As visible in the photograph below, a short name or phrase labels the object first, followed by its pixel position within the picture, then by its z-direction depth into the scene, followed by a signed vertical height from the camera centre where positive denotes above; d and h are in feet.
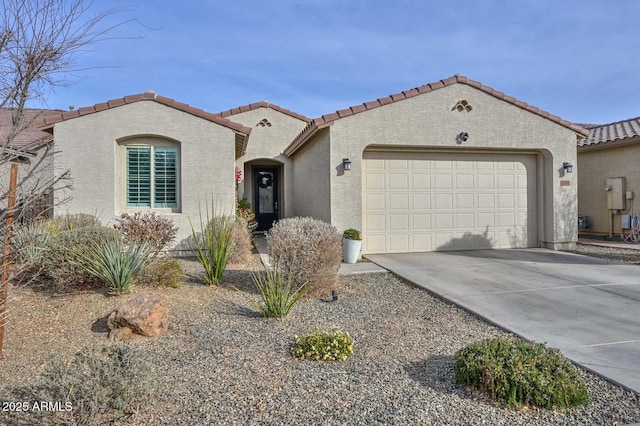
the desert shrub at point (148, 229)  26.51 -0.64
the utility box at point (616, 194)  43.06 +2.48
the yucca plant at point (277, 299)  16.75 -3.35
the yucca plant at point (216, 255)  21.17 -1.86
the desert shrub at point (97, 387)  8.88 -3.79
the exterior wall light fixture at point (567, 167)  36.03 +4.42
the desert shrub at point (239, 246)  27.40 -1.84
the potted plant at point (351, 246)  29.68 -2.01
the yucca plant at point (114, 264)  17.94 -1.98
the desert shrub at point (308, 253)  19.67 -1.67
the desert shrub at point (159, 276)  19.74 -2.73
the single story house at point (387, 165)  30.99 +4.39
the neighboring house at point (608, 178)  42.60 +4.32
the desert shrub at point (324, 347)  12.85 -4.10
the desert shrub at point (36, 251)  18.37 -1.47
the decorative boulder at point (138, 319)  14.61 -3.60
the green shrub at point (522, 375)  10.09 -4.02
